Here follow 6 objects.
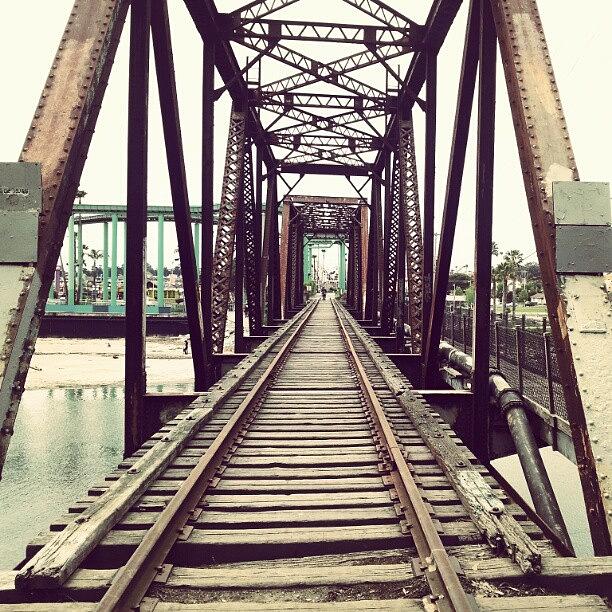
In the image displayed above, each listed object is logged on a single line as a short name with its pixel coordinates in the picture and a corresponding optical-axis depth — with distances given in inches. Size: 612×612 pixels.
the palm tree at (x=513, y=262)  2143.2
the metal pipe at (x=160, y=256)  2224.4
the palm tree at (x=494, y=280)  2276.1
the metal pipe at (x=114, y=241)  2311.8
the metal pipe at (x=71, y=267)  1932.8
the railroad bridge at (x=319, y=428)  97.3
